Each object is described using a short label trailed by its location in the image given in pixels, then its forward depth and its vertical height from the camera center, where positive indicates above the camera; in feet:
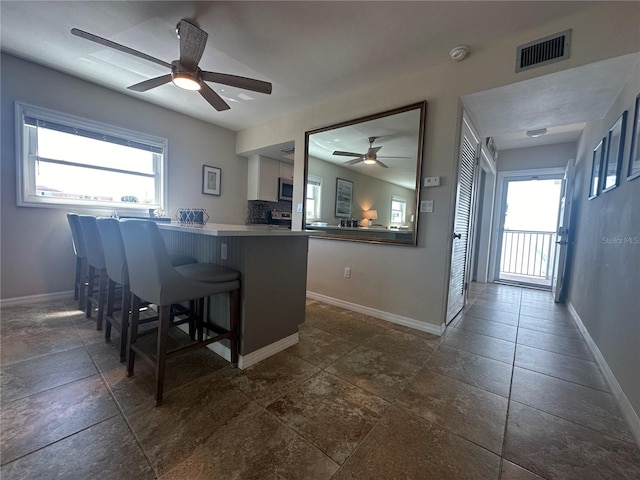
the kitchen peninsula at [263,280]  5.61 -1.35
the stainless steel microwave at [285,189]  15.99 +2.23
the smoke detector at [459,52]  6.80 +4.90
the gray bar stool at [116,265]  5.61 -1.14
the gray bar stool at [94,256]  7.06 -1.19
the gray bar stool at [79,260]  8.40 -1.68
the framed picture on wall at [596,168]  7.82 +2.40
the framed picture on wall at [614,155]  6.13 +2.21
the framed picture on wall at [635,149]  5.07 +1.91
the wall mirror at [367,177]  8.35 +1.95
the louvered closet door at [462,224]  8.33 +0.30
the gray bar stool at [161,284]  4.43 -1.24
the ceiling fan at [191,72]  6.16 +3.87
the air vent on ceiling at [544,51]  5.83 +4.42
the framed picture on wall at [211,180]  13.51 +2.17
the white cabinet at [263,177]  14.87 +2.70
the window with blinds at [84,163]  8.91 +2.01
